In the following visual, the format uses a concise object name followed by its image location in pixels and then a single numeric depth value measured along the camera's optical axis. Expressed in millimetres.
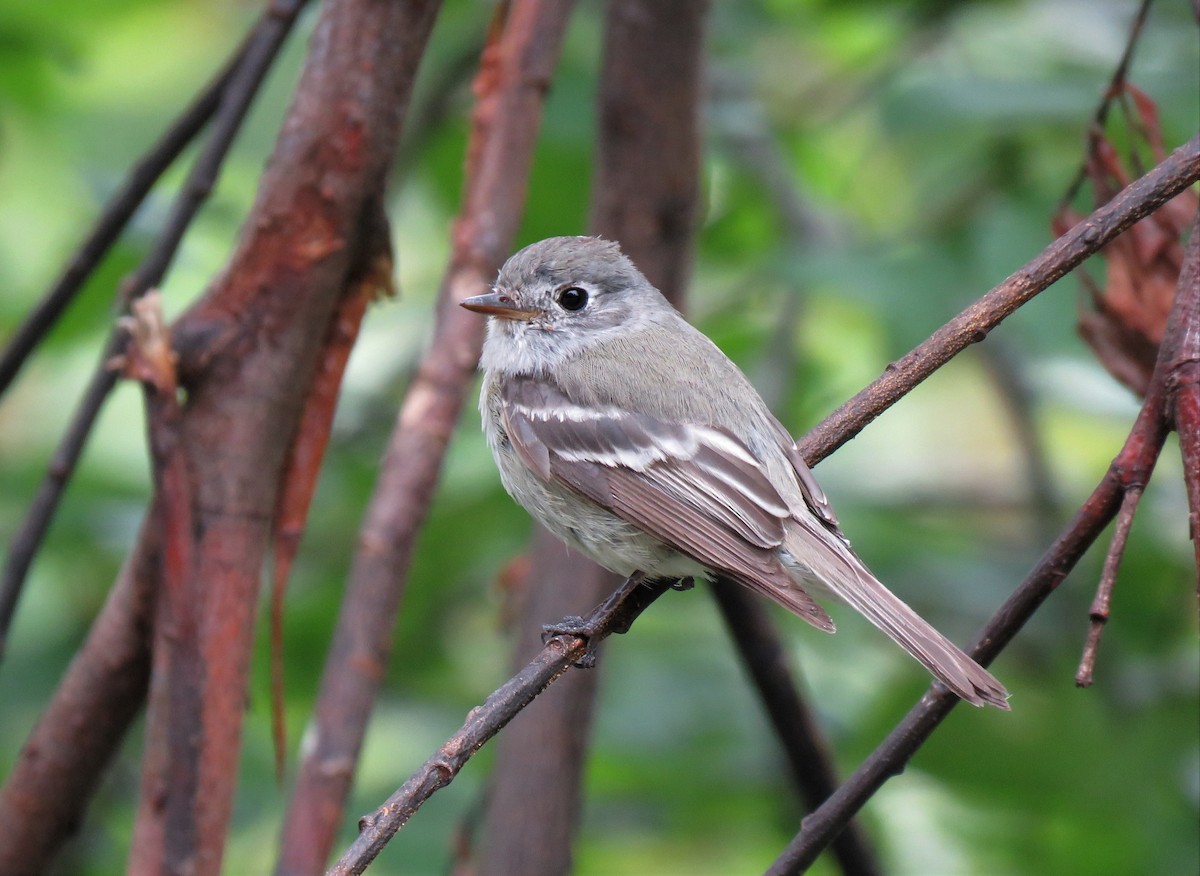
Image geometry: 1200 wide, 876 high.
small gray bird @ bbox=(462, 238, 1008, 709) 5250
